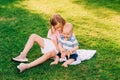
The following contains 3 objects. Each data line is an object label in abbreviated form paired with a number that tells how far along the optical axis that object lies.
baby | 3.51
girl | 3.53
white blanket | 3.63
